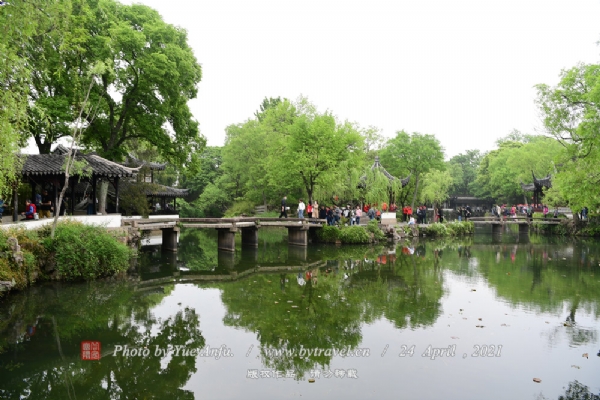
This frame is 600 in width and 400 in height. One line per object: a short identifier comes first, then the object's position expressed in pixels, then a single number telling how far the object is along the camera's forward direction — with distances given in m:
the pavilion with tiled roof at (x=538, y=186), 36.72
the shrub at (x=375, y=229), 24.84
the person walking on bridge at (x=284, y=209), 23.36
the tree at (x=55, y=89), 16.73
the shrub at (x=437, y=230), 29.17
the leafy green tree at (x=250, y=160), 36.53
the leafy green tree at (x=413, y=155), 39.34
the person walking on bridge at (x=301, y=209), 23.50
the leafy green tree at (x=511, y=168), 44.16
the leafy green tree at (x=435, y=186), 35.06
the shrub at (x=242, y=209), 37.88
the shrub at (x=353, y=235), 23.78
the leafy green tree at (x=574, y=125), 13.20
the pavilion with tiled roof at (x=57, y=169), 14.63
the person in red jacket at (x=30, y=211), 14.64
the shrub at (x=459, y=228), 30.39
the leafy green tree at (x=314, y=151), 24.98
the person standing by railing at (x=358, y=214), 25.76
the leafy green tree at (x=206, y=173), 47.41
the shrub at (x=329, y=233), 23.86
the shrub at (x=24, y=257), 10.48
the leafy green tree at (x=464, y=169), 65.88
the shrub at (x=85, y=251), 12.15
